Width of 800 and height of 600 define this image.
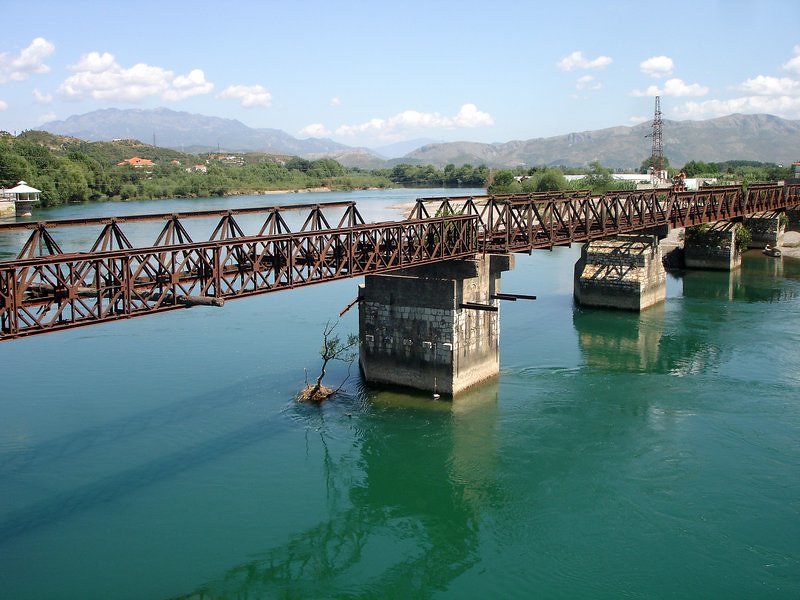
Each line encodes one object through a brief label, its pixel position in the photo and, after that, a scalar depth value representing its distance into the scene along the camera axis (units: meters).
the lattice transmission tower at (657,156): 126.54
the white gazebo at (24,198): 96.44
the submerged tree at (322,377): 30.22
